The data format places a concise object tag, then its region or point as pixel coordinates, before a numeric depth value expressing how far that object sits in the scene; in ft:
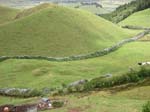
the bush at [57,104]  142.12
